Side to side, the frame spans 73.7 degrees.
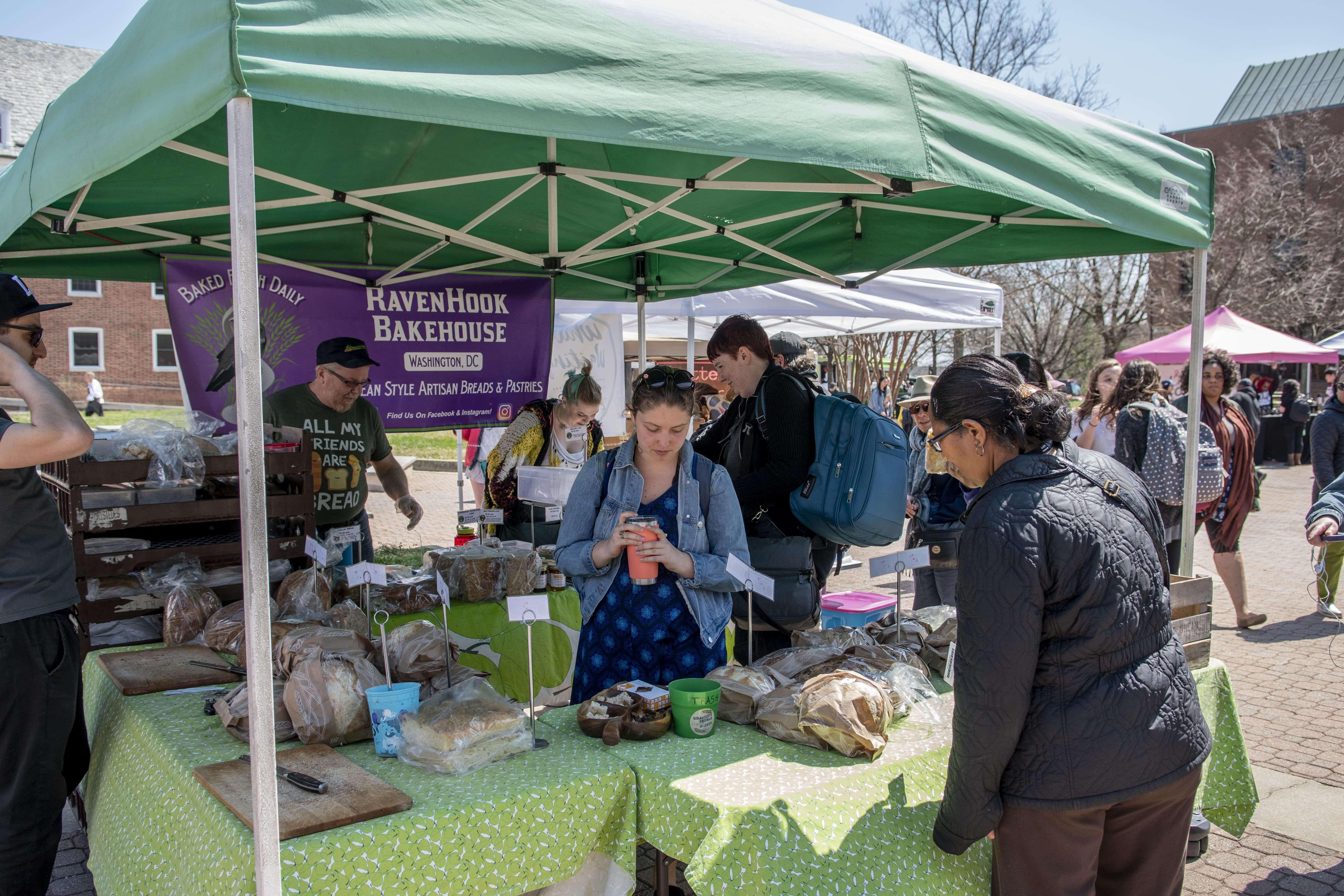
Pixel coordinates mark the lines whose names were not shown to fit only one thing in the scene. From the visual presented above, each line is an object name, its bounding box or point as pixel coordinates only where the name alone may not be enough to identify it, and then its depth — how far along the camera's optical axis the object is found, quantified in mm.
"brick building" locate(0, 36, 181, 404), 33969
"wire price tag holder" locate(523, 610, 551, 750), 2125
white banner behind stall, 9039
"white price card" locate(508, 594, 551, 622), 2111
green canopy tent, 1641
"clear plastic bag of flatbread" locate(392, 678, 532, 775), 2070
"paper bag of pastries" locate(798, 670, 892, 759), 2178
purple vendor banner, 4727
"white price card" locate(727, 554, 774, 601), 2545
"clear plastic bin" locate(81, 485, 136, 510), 3041
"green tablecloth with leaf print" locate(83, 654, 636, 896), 1744
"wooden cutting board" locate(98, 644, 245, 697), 2670
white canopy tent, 7953
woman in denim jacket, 2777
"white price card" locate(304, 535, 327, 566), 2814
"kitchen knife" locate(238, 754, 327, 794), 1924
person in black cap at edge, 2391
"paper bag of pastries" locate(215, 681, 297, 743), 2266
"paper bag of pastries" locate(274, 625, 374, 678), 2396
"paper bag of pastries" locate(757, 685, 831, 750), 2262
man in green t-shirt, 4133
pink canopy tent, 15625
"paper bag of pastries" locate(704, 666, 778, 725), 2426
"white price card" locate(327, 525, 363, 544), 3279
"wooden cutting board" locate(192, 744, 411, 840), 1786
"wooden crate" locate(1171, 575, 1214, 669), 3035
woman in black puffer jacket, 1722
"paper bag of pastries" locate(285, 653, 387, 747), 2223
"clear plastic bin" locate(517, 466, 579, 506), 4438
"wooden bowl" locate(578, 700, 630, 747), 2240
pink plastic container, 4742
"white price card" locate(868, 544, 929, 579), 2764
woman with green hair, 4820
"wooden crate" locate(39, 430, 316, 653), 3047
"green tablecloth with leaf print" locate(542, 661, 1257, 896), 1845
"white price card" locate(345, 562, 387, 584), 2506
